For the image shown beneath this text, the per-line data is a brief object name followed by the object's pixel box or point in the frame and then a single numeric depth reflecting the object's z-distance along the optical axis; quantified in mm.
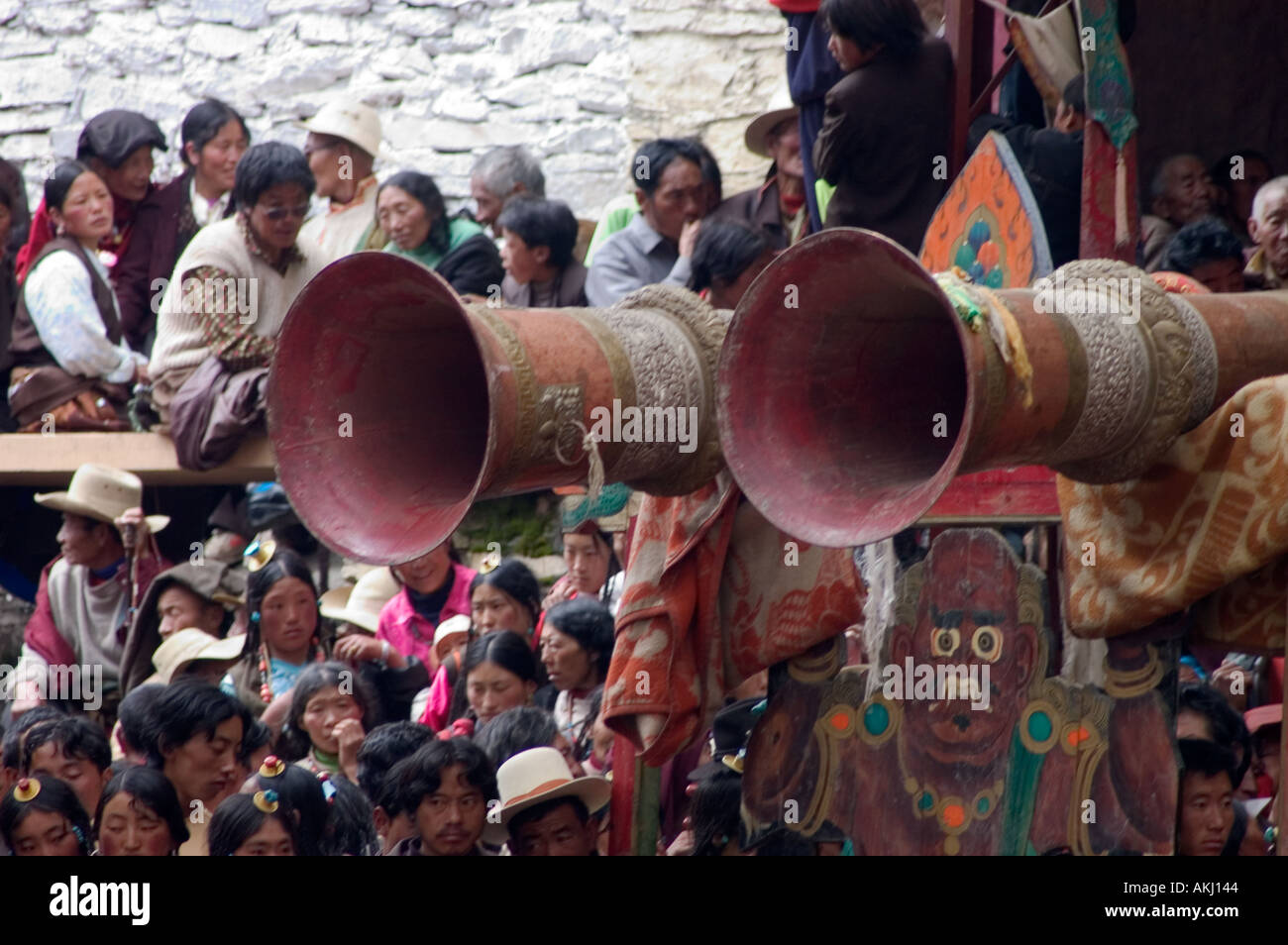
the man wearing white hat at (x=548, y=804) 11687
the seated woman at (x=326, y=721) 13539
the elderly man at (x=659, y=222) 16781
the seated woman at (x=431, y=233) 17437
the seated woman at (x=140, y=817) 11742
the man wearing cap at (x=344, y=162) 18812
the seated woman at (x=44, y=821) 11664
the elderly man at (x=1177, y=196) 14195
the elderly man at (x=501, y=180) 18547
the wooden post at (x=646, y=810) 10703
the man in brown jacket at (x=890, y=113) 11914
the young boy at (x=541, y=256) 16937
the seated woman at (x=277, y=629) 14648
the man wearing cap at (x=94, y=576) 16187
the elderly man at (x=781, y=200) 16484
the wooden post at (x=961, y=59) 12047
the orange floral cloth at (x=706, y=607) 9977
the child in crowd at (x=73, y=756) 12945
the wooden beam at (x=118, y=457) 17328
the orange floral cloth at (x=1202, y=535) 8664
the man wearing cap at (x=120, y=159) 18547
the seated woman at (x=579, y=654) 13359
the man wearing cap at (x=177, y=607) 15492
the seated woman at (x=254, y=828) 11141
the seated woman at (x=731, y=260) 12469
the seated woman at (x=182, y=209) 18484
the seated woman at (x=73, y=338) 17547
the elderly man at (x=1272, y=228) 11906
